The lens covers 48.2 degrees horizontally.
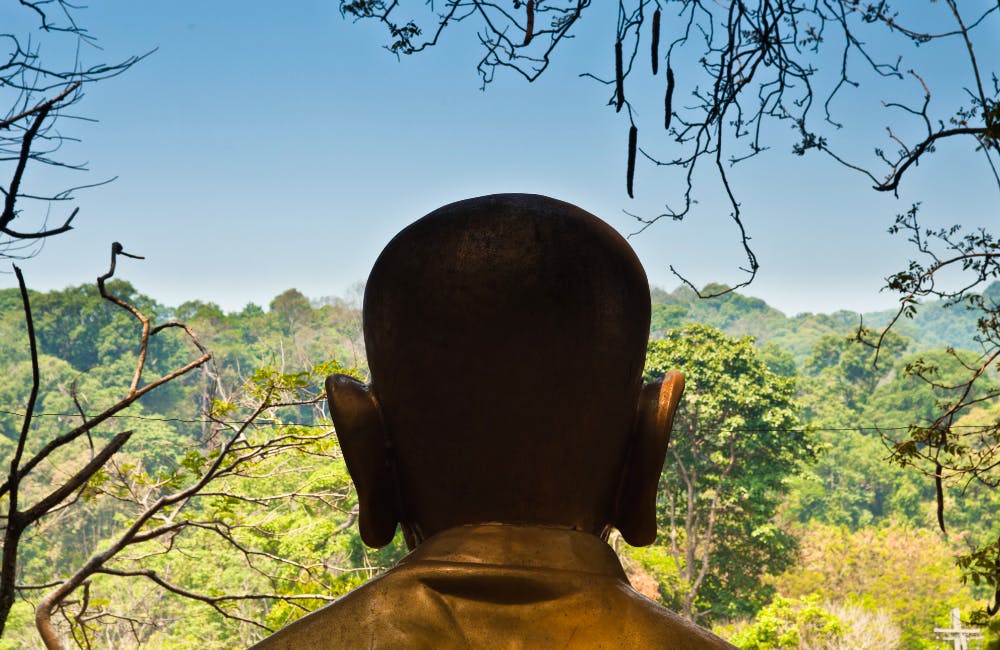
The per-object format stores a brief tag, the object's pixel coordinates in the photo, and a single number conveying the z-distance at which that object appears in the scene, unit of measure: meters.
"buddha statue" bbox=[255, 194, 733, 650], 1.22
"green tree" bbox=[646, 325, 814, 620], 25.16
